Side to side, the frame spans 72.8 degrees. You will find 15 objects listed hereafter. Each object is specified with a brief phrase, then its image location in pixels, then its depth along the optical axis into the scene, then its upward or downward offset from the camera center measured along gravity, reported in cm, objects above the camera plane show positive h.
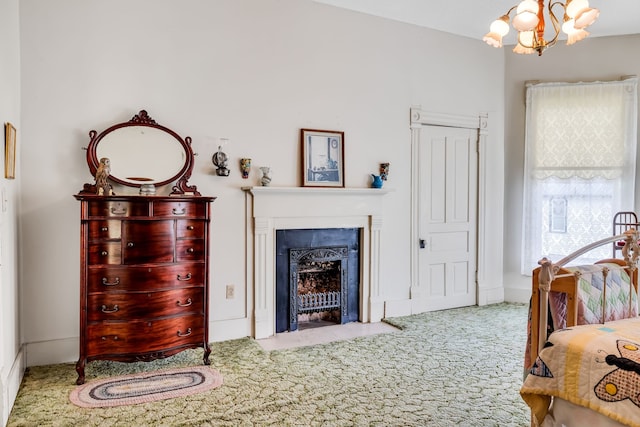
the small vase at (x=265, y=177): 373 +27
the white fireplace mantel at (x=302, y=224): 376 -13
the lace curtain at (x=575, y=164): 463 +50
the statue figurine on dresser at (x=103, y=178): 292 +21
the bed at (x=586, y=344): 159 -55
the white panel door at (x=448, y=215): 461 -6
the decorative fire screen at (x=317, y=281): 395 -69
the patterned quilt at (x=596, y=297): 211 -45
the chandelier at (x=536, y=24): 264 +118
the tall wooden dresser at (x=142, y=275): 278 -45
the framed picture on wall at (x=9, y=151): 251 +34
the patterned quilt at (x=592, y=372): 155 -63
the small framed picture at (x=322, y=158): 395 +48
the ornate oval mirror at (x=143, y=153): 320 +42
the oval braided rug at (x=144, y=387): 259 -114
